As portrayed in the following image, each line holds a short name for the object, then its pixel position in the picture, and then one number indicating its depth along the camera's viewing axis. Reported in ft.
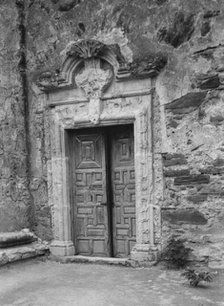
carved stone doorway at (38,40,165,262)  17.70
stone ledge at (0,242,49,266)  18.58
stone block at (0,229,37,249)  19.08
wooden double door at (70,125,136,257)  18.79
